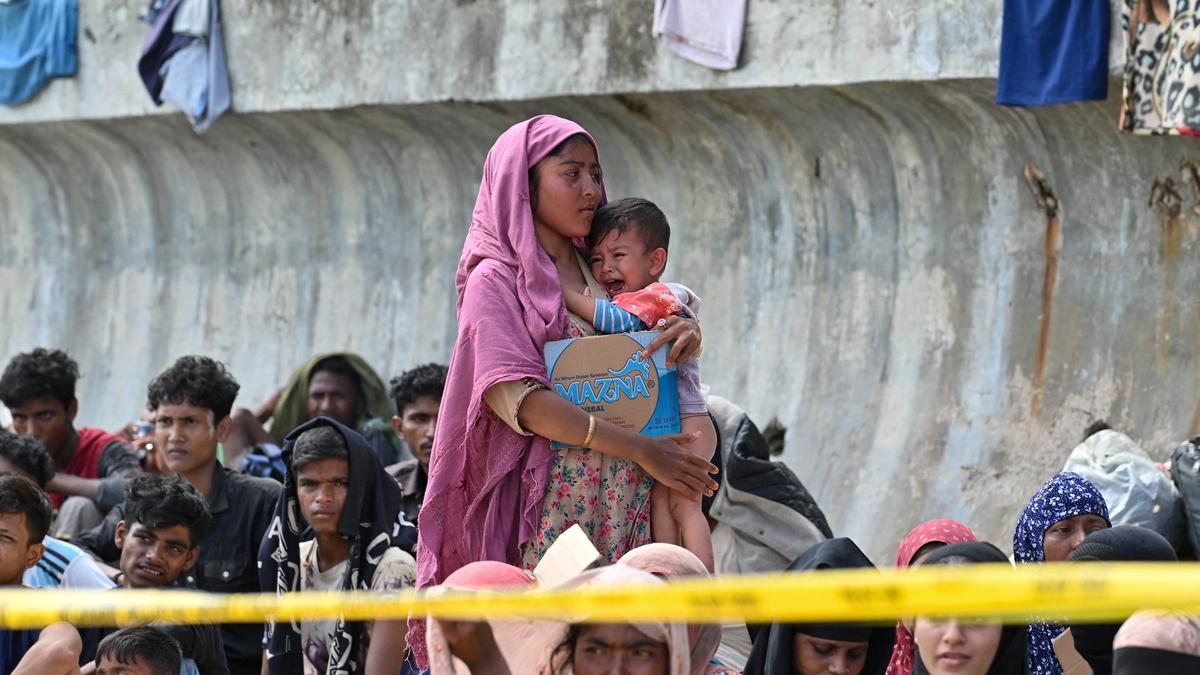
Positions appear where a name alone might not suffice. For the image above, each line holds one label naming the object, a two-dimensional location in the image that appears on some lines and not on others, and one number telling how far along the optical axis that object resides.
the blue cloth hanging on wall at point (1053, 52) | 17.34
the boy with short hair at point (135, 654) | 11.17
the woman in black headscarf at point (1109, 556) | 10.05
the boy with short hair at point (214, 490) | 13.59
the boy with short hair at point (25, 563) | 11.46
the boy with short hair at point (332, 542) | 11.96
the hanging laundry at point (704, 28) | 20.36
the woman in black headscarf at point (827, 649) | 9.66
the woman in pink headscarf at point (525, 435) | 9.84
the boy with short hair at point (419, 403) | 16.67
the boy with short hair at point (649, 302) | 10.02
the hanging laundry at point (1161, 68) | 15.78
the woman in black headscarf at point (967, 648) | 9.58
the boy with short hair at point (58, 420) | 16.95
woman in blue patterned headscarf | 12.03
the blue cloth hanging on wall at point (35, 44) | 27.33
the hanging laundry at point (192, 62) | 25.39
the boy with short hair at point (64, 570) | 12.96
